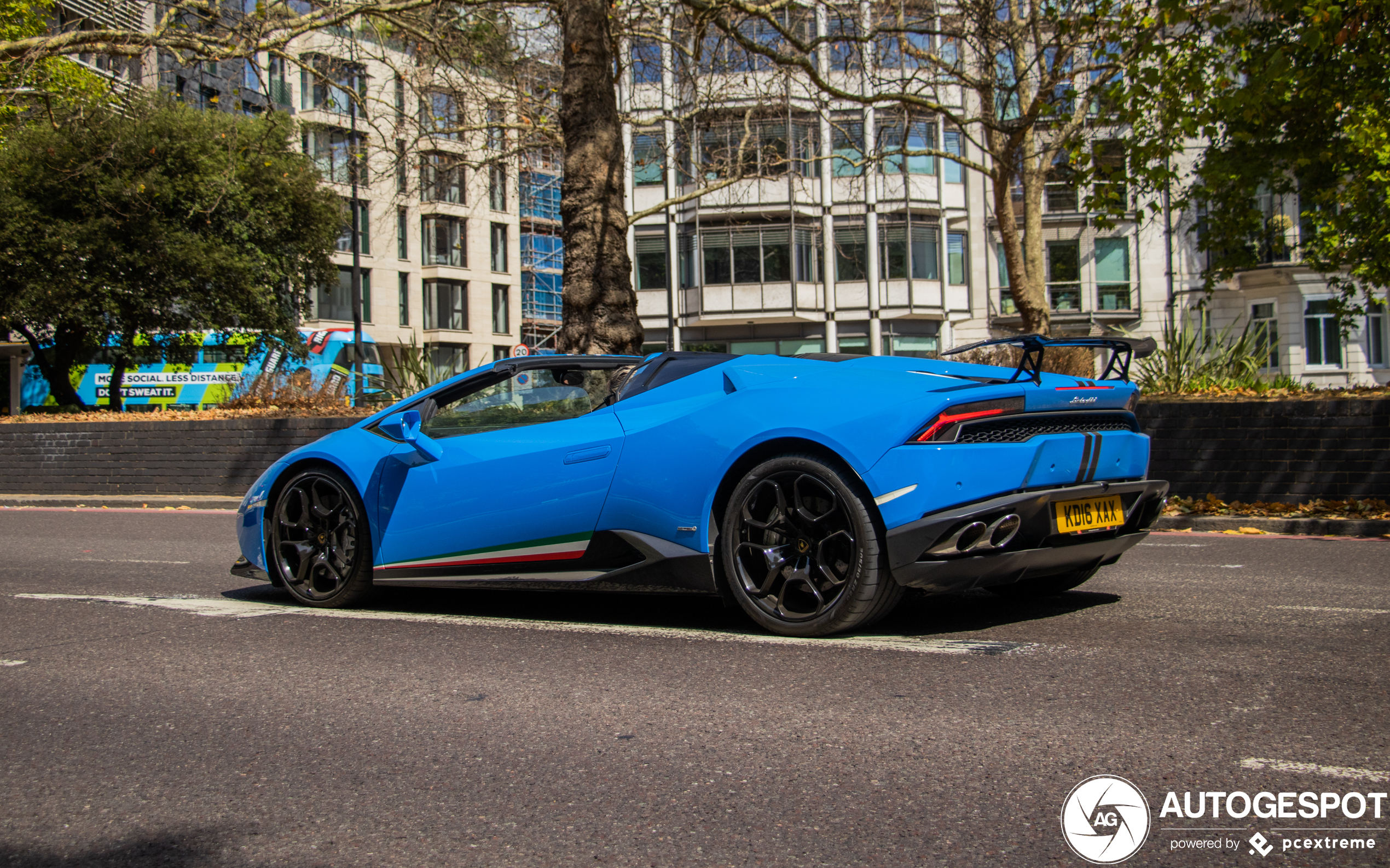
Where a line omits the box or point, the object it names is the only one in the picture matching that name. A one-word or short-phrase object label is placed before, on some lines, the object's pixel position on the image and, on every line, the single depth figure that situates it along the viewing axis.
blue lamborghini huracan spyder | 4.20
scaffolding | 57.47
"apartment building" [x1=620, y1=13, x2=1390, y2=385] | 39.00
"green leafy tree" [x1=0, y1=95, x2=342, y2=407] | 25.58
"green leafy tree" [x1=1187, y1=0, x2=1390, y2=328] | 12.20
